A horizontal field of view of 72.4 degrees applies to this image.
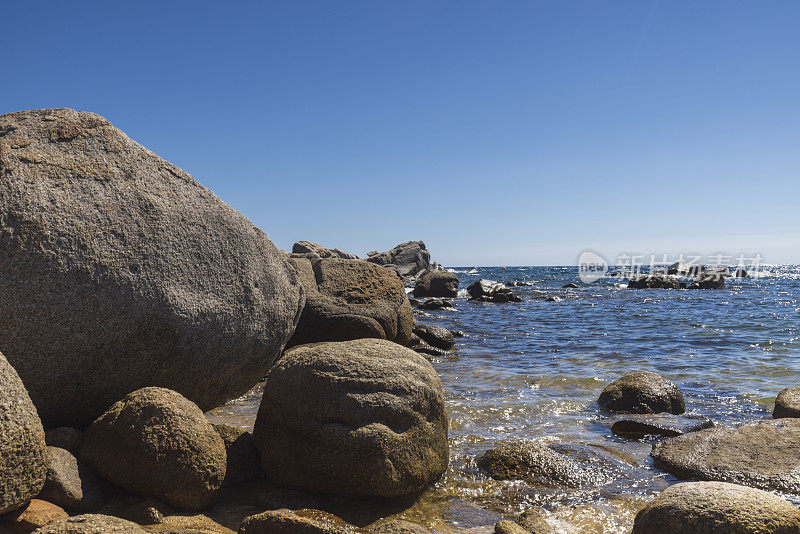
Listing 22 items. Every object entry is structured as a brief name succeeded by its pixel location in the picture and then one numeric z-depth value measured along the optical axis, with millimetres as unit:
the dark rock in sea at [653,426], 6484
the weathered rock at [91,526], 2768
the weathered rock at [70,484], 3383
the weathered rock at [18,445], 2936
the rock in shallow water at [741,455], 4918
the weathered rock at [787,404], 6707
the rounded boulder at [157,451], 3637
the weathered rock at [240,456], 4371
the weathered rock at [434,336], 12992
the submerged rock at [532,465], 4996
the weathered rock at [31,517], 3033
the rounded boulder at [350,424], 4145
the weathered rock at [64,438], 3861
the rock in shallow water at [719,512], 3367
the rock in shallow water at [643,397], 7477
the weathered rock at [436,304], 24500
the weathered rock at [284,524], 3283
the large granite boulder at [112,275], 3953
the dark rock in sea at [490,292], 28812
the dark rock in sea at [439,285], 31125
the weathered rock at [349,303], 9477
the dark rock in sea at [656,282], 39331
